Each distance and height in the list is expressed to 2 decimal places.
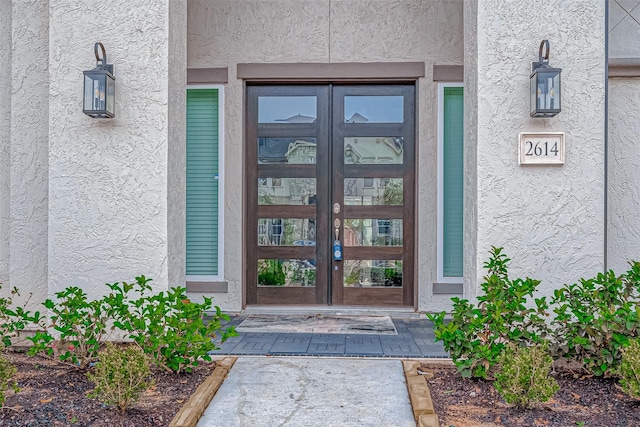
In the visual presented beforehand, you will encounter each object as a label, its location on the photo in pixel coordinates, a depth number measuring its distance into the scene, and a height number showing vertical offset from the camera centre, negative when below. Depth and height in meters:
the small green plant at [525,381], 2.74 -0.89
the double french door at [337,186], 5.61 +0.33
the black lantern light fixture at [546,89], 3.65 +0.91
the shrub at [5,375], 2.65 -0.86
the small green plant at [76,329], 3.33 -0.76
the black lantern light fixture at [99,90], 3.73 +0.91
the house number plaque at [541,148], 3.79 +0.51
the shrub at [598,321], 3.13 -0.64
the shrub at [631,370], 2.76 -0.83
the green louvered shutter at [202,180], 5.59 +0.38
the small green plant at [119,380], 2.70 -0.88
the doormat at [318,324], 4.68 -1.04
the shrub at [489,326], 3.20 -0.70
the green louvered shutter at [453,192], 5.45 +0.26
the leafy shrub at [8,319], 3.37 -0.72
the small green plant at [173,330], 3.24 -0.74
